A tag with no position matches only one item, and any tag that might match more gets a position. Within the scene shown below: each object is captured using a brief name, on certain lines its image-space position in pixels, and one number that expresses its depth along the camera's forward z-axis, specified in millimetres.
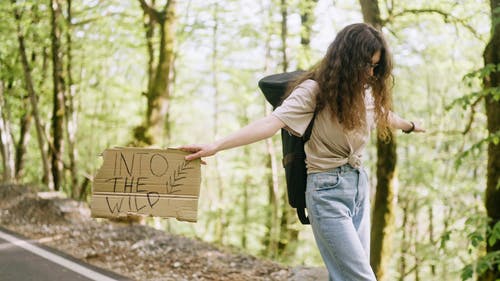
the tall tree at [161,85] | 8812
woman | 2553
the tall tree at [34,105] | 10836
